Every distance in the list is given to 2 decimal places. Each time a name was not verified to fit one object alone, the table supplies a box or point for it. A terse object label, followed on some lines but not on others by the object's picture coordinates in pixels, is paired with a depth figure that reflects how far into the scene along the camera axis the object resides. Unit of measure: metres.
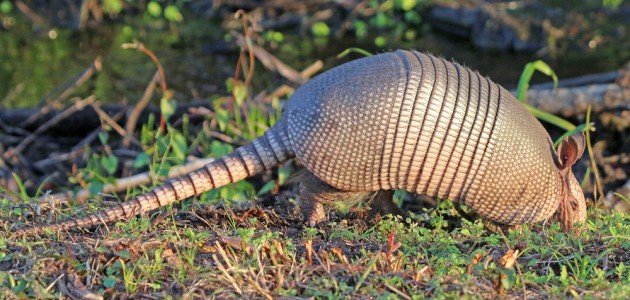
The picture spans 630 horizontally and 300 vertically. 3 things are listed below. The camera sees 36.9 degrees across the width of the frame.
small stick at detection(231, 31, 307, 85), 8.73
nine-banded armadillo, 5.39
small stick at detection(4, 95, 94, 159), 7.94
